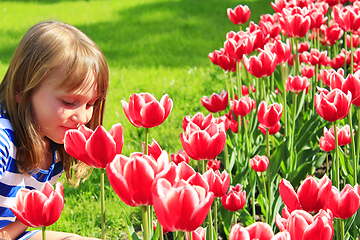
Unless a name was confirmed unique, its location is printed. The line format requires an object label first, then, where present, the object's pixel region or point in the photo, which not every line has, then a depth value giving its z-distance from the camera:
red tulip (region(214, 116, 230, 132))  2.20
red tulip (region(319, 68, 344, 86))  2.27
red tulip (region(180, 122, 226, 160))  1.87
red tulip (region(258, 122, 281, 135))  2.25
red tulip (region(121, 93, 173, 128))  1.90
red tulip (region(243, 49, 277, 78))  2.27
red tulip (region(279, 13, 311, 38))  2.46
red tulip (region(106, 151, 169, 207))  1.71
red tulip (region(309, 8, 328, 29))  2.69
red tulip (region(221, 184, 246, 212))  2.05
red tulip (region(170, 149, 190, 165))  2.07
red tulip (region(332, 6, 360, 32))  2.48
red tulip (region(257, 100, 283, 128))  2.12
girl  2.07
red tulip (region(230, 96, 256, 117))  2.26
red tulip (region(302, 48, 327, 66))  2.69
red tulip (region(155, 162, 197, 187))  1.72
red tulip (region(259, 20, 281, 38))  2.90
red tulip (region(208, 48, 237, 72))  2.49
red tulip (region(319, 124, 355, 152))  2.16
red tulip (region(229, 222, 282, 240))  1.68
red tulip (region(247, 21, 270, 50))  2.50
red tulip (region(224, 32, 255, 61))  2.38
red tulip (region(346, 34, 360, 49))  3.01
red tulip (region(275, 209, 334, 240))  1.72
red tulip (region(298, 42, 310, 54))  3.10
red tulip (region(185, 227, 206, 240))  1.82
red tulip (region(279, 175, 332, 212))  1.82
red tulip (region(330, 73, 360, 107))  2.05
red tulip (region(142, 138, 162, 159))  1.89
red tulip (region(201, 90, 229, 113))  2.30
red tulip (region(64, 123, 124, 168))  1.79
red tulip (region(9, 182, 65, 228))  1.79
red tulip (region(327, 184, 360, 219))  1.84
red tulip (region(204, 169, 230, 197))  1.90
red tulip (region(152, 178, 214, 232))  1.68
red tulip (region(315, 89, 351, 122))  1.98
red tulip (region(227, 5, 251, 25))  3.04
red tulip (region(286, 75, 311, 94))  2.38
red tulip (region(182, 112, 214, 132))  2.01
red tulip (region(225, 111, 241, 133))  2.38
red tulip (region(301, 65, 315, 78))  2.59
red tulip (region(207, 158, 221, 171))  2.15
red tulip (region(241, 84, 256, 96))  2.78
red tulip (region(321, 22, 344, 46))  2.95
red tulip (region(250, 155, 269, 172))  2.13
